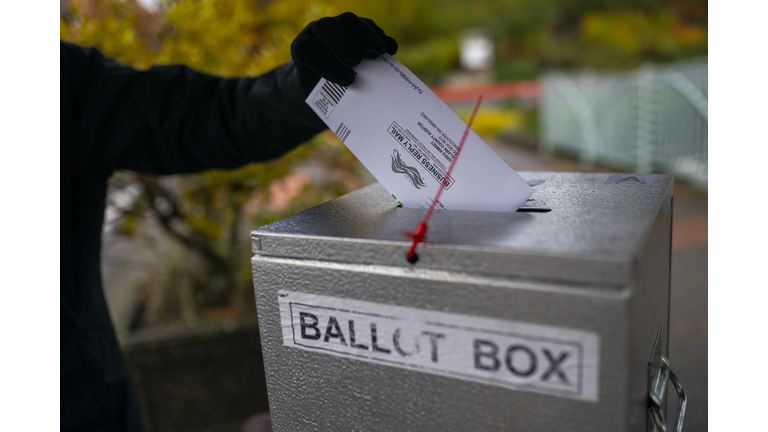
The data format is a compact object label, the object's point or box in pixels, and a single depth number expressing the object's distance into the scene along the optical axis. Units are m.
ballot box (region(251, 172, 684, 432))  0.40
